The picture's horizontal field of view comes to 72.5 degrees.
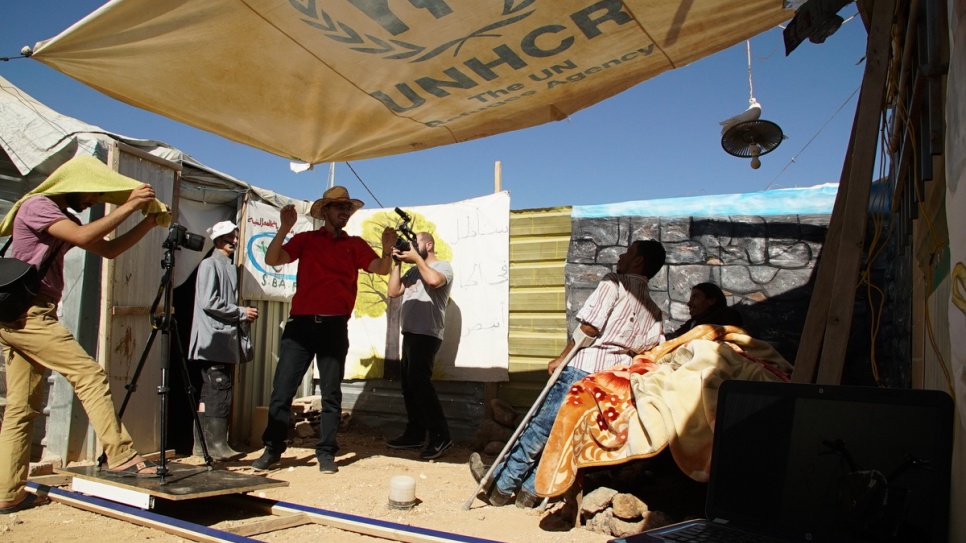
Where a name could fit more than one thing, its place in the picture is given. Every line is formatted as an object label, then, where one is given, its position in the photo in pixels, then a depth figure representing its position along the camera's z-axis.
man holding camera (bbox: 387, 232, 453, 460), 5.62
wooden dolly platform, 3.29
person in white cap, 5.22
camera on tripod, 3.95
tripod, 3.83
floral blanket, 3.23
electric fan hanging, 4.32
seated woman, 4.37
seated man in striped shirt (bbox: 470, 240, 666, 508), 3.90
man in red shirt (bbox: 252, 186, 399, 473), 4.82
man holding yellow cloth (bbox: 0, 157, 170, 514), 3.38
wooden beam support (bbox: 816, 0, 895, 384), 2.29
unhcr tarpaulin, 3.08
